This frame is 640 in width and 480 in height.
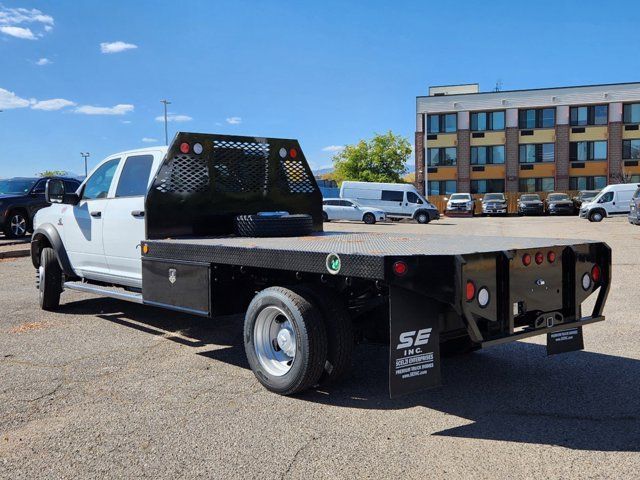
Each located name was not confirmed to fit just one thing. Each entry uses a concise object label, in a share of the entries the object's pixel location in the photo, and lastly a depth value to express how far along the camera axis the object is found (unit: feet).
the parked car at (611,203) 112.16
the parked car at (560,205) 149.18
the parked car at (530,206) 154.71
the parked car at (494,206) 158.10
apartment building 175.11
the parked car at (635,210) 88.19
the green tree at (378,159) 234.38
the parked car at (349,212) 114.62
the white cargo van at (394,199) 124.16
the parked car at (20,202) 58.23
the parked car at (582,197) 152.49
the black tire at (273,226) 19.93
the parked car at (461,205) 154.20
